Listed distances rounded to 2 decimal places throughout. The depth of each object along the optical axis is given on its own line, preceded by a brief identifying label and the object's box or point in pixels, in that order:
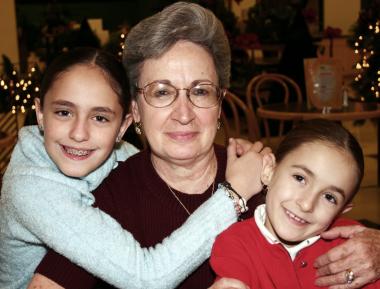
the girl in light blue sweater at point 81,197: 1.51
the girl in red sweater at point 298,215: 1.50
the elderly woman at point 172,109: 1.77
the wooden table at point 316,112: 4.30
